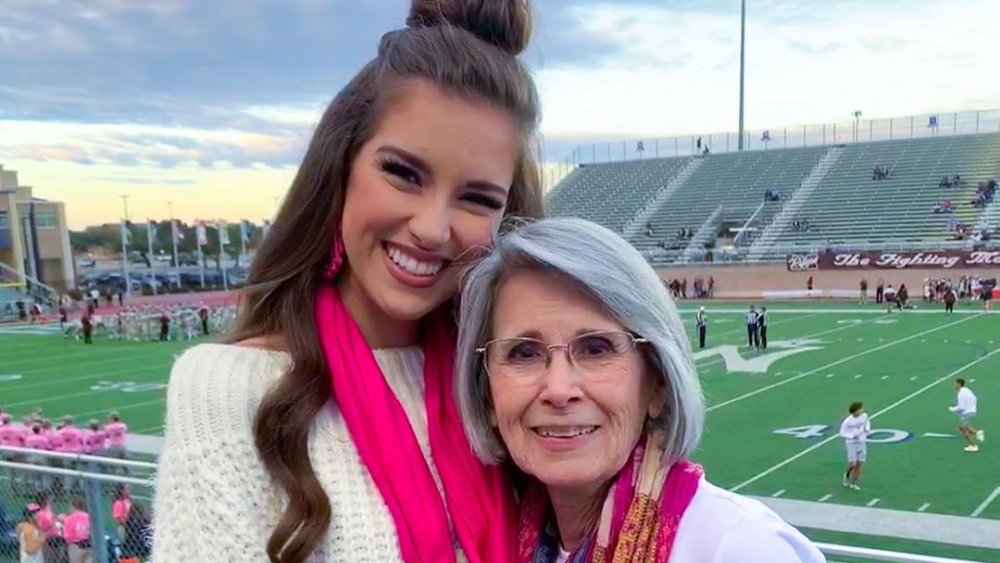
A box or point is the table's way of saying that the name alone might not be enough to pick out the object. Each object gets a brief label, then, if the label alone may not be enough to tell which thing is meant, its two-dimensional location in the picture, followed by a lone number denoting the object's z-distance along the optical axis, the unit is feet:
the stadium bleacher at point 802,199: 116.26
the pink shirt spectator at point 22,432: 31.12
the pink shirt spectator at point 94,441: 30.45
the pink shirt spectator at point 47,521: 15.44
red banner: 92.99
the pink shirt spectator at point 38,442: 29.76
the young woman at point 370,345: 3.83
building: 147.33
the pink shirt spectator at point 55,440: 29.81
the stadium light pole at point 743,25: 144.37
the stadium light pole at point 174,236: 142.61
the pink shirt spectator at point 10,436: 31.01
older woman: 4.15
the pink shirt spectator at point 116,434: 30.86
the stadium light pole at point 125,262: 142.00
